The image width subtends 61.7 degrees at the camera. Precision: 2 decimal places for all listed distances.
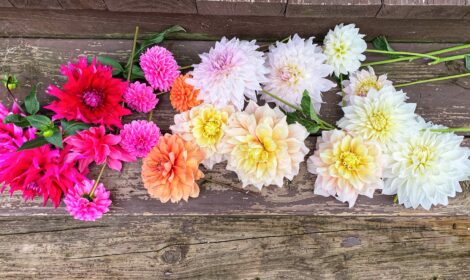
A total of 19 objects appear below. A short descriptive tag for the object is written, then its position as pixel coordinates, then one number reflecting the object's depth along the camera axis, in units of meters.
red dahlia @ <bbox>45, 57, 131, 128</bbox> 0.75
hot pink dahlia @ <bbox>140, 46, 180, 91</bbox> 0.83
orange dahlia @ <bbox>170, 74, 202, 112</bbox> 0.83
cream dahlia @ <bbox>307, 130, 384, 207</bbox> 0.79
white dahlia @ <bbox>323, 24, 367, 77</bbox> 0.83
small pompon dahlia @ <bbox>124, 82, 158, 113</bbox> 0.85
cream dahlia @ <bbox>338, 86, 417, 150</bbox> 0.79
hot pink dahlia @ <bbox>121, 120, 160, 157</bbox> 0.82
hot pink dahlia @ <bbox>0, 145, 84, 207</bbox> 0.81
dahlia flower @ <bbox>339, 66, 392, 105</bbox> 0.86
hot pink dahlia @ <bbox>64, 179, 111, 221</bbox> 0.85
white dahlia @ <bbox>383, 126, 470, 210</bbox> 0.81
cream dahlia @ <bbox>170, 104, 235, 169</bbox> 0.81
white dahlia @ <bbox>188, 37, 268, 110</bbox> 0.78
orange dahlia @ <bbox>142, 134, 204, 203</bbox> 0.81
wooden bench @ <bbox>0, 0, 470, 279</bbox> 0.83
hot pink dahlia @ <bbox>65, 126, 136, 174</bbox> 0.81
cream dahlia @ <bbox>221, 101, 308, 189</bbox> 0.77
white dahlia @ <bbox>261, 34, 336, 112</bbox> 0.82
